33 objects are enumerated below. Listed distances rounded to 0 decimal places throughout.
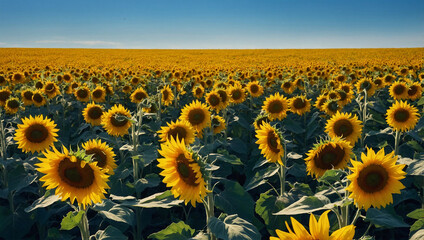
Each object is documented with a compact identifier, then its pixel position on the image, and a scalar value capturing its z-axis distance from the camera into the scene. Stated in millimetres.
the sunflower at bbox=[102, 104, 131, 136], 4824
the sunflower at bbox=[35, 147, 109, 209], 2305
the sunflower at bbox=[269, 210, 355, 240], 1135
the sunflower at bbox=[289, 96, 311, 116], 6262
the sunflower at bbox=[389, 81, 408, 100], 6648
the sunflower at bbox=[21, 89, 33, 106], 7422
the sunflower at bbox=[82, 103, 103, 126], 5746
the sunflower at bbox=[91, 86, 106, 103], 7688
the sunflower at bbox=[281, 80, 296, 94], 8594
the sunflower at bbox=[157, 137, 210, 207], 2236
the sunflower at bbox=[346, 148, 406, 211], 2084
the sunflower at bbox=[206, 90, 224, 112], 5910
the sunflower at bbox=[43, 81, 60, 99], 7780
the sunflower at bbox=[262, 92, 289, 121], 5676
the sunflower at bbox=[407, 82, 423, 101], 6688
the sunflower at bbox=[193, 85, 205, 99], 7737
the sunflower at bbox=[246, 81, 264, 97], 7676
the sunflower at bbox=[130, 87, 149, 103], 7069
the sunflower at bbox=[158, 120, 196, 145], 3672
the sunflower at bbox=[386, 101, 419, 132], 4455
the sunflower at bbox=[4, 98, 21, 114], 6169
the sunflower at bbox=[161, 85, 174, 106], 7336
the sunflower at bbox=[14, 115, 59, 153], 3945
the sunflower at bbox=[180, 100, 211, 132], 4566
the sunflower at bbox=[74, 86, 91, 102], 7680
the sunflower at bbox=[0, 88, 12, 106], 6969
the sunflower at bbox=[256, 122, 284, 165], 3205
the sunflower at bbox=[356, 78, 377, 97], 7203
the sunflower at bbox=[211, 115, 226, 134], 5101
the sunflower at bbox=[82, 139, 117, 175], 3168
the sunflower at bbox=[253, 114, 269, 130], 4295
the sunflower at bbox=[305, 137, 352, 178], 2844
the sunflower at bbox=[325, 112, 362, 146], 3969
